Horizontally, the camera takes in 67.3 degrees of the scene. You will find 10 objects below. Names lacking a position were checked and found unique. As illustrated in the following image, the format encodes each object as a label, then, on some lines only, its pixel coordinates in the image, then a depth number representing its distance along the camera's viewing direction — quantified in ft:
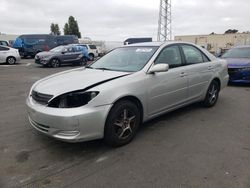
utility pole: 108.64
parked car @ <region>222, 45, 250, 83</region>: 21.05
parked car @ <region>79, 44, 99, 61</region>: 61.92
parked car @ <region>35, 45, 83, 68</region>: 40.85
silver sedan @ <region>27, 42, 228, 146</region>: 8.14
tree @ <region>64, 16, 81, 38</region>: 144.22
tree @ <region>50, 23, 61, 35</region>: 163.62
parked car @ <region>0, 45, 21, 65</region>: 43.44
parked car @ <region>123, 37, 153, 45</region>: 85.30
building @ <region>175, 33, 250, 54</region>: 109.03
